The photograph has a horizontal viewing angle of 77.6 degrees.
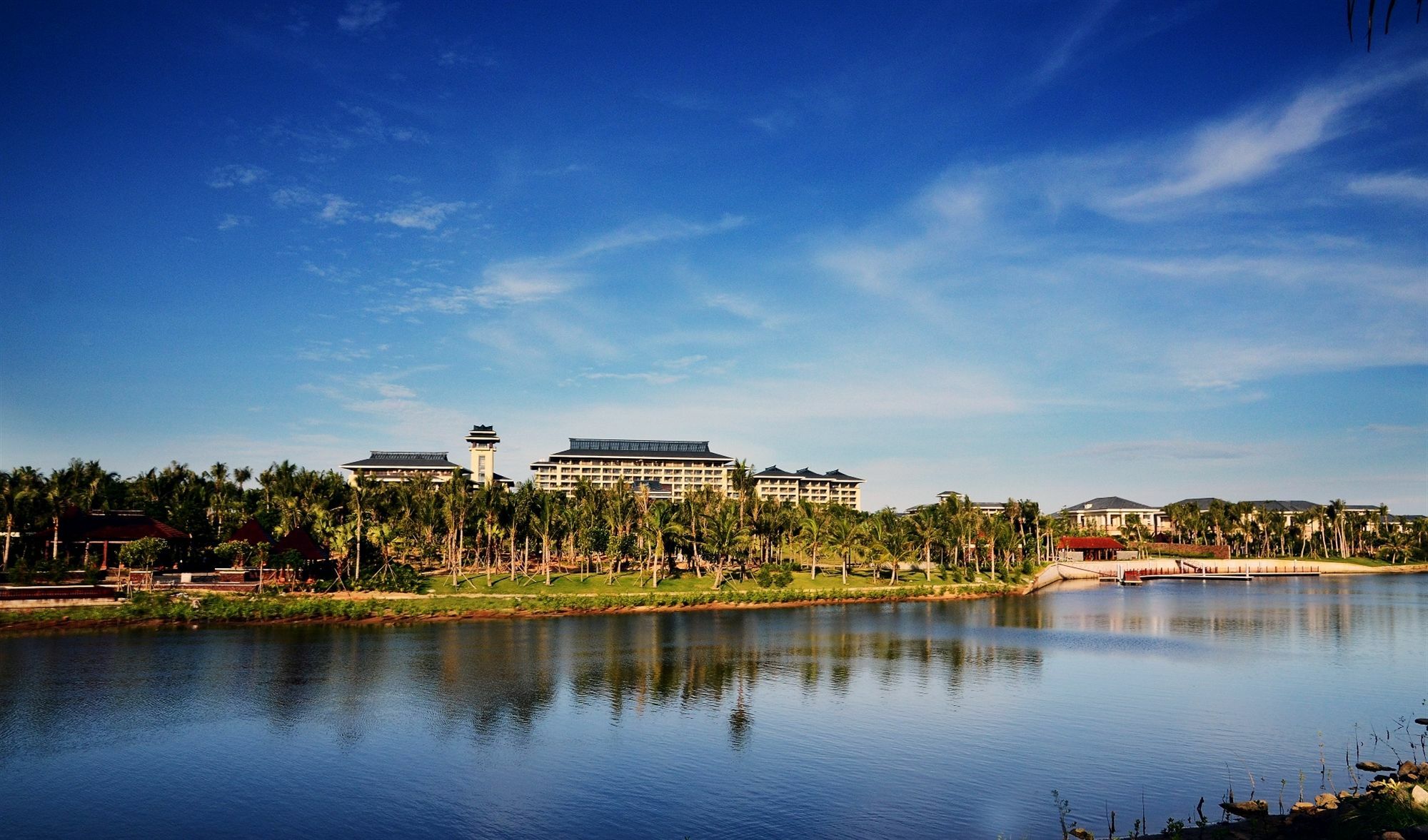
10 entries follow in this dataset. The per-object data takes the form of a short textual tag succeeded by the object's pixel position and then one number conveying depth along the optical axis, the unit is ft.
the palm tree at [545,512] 411.07
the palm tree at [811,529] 466.70
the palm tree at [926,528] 482.28
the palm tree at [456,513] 387.96
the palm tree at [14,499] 317.42
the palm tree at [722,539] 407.23
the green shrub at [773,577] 411.34
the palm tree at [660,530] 411.21
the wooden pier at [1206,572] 596.70
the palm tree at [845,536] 460.14
